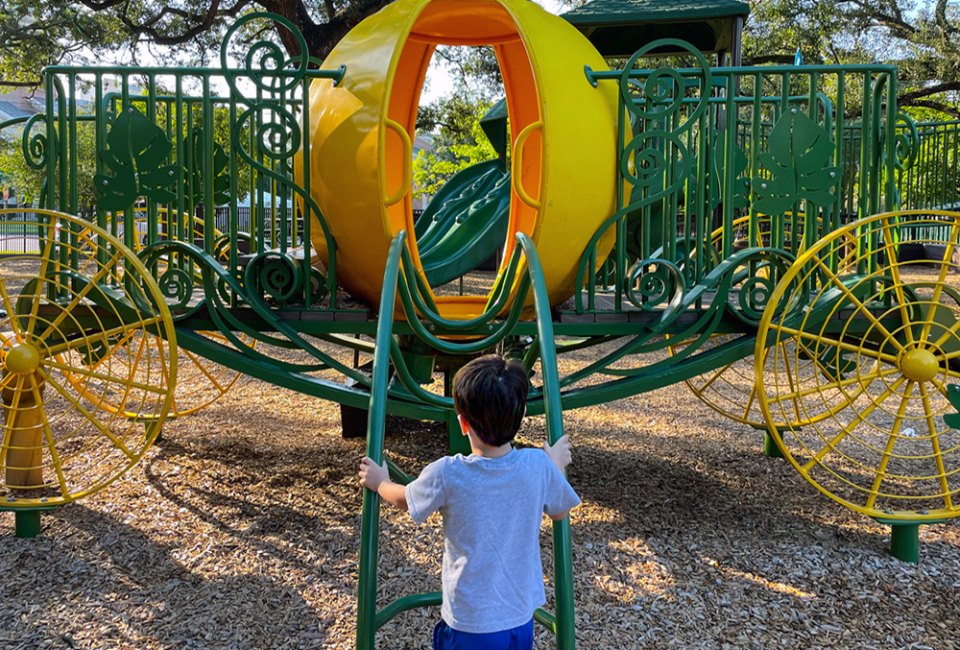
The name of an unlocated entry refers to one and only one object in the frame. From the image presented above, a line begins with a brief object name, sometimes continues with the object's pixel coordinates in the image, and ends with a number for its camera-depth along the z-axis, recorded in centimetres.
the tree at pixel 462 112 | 1617
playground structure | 388
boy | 194
